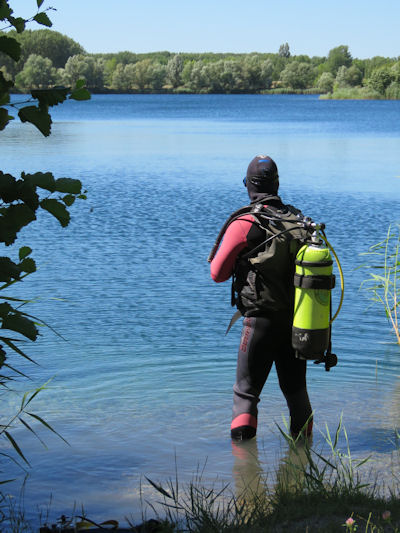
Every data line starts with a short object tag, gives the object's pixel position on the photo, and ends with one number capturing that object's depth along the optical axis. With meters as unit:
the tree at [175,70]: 165.62
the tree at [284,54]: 189.65
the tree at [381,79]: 109.19
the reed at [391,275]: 7.38
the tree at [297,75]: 164.00
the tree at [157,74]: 165.38
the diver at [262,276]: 4.34
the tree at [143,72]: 164.62
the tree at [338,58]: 173.15
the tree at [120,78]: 164.00
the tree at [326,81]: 154.12
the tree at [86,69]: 129.50
